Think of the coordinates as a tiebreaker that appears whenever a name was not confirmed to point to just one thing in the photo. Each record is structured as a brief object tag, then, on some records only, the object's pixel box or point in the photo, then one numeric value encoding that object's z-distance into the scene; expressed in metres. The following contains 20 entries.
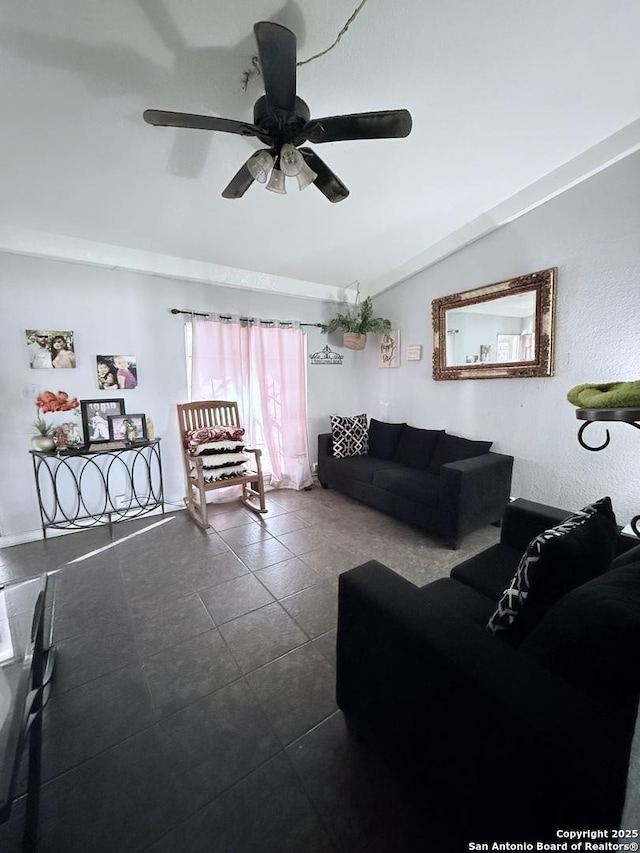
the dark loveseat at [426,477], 2.45
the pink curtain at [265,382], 3.31
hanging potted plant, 3.77
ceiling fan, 1.21
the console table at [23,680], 0.92
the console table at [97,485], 2.72
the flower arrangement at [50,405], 2.55
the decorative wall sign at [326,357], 4.02
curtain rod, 3.11
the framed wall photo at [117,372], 2.85
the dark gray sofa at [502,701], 0.58
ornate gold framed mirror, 2.52
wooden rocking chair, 2.89
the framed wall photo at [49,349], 2.57
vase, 2.50
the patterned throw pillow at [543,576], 0.89
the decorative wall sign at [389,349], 3.84
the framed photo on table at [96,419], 2.80
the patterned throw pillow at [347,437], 3.73
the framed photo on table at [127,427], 2.88
